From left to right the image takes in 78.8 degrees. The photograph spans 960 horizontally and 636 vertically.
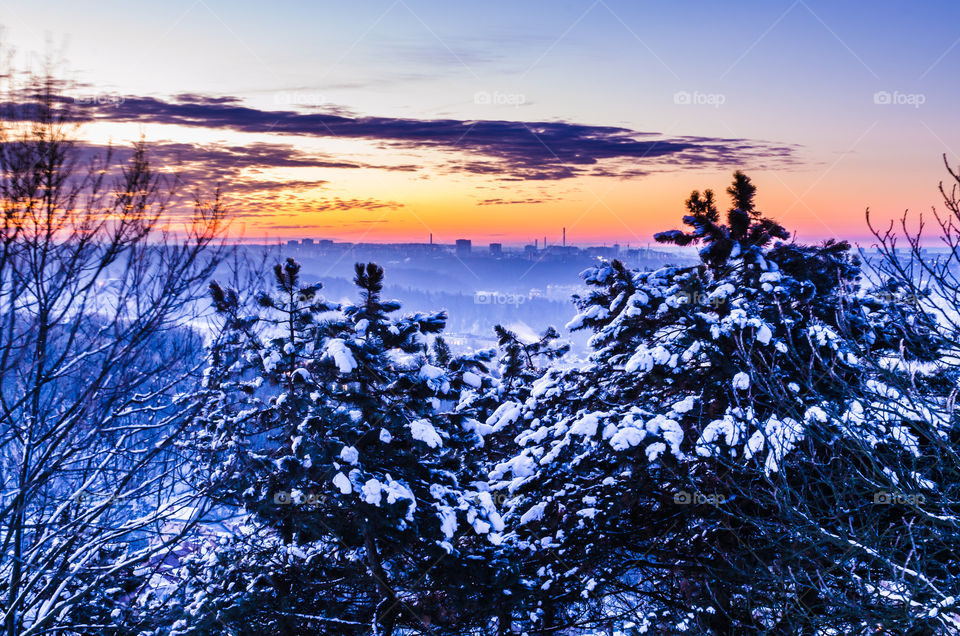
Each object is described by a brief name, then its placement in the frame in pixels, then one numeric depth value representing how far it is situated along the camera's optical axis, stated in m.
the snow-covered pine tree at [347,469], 8.39
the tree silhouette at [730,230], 9.93
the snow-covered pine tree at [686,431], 7.82
